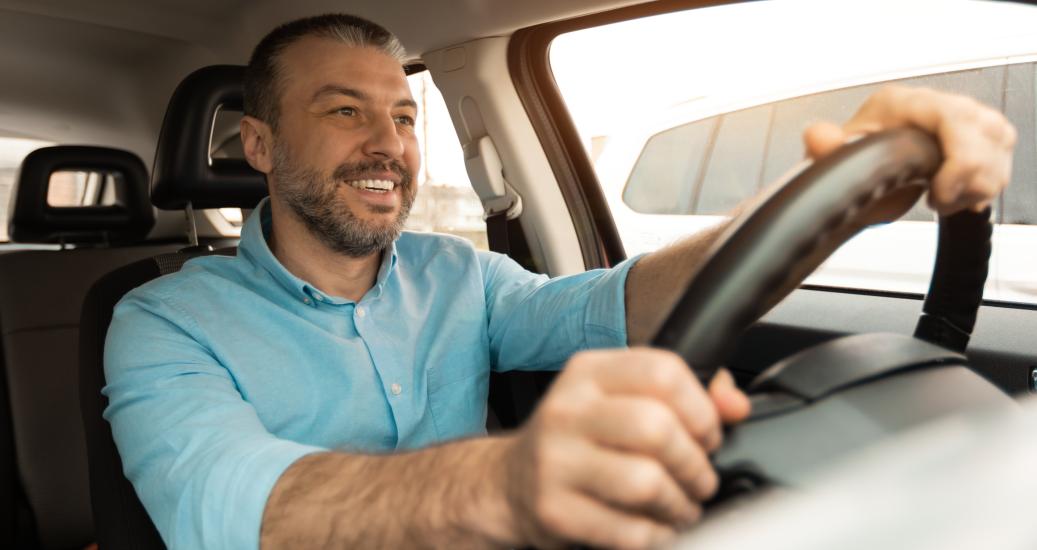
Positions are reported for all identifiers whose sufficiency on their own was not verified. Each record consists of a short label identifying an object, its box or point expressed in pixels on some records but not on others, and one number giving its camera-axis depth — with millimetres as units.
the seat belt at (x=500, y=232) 2055
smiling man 453
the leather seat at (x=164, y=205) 1175
